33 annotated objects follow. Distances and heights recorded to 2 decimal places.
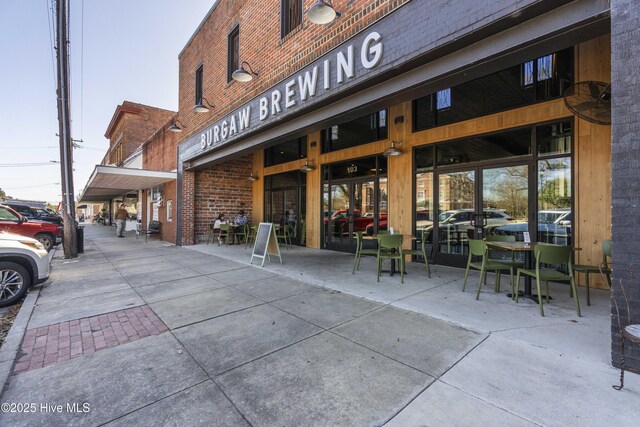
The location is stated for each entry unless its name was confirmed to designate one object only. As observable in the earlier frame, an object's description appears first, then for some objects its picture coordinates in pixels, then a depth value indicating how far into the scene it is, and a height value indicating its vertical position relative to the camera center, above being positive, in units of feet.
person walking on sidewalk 50.80 -1.15
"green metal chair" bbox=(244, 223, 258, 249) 35.48 -2.64
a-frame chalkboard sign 23.04 -2.49
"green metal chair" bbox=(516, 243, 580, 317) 11.85 -1.98
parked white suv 14.66 -2.85
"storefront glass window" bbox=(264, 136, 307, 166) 34.24 +7.51
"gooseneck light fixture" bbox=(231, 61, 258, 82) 22.17 +10.53
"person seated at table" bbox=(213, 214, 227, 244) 36.73 -1.52
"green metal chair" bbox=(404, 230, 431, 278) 18.80 -2.71
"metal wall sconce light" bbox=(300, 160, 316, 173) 31.42 +4.83
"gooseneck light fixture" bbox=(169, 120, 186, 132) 35.90 +10.71
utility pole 28.35 +8.48
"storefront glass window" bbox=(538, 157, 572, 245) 16.92 +0.56
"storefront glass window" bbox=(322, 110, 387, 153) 26.21 +7.72
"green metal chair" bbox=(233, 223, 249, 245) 36.04 -2.73
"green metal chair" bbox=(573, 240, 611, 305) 13.11 -2.69
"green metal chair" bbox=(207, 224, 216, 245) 38.13 -2.96
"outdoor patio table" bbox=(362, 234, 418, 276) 19.01 -3.41
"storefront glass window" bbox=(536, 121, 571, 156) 16.93 +4.30
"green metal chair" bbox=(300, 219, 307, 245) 33.91 -2.51
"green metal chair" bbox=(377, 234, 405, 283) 17.66 -2.03
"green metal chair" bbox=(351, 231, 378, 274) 19.70 -2.77
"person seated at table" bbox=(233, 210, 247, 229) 36.73 -1.17
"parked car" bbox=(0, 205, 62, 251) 30.53 -1.70
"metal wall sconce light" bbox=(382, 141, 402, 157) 23.05 +4.84
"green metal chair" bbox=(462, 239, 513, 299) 14.10 -2.68
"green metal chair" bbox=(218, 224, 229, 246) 34.58 -2.52
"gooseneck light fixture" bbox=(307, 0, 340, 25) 14.80 +10.32
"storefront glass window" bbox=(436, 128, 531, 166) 18.62 +4.37
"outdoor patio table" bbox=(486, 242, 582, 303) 13.76 -2.31
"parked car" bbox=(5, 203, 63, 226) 39.85 -0.14
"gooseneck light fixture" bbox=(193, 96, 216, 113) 29.28 +11.09
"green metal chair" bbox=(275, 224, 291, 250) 33.27 -2.69
